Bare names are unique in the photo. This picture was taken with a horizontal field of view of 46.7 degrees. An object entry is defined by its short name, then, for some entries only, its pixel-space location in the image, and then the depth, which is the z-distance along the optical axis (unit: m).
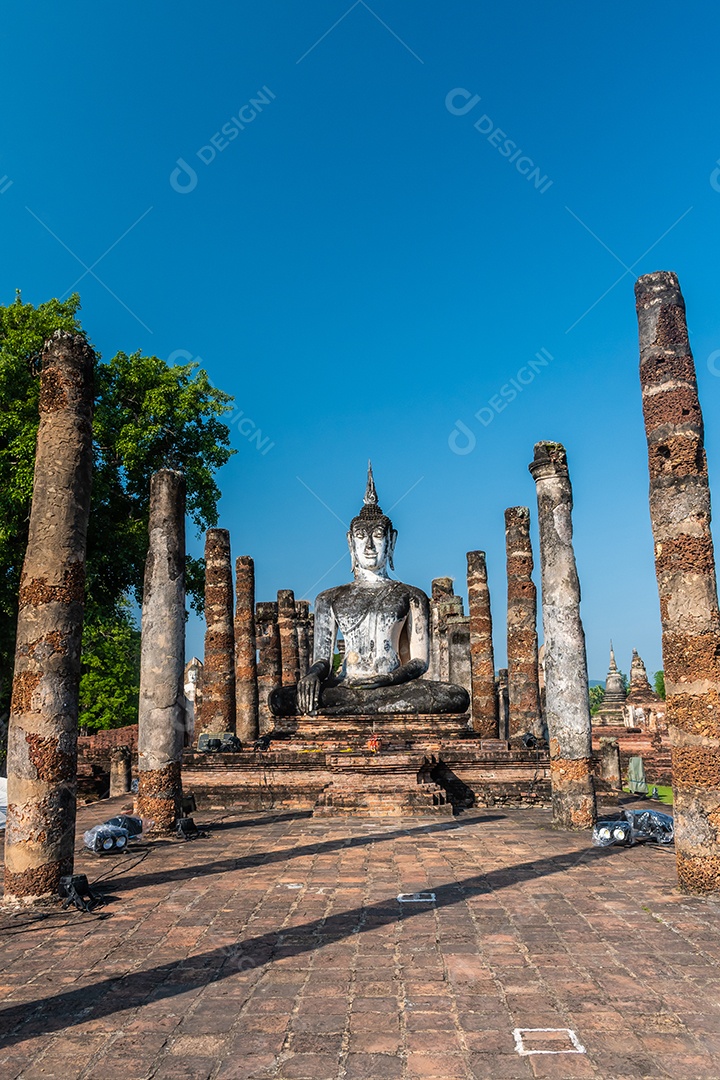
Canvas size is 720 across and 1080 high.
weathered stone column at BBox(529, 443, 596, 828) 10.30
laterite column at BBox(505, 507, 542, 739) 18.77
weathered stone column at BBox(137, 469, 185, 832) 10.06
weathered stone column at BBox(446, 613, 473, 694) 23.73
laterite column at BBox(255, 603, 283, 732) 26.75
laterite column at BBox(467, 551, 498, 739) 21.77
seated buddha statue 16.70
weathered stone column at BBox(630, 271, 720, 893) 6.89
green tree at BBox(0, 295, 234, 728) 17.25
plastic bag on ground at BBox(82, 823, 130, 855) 8.89
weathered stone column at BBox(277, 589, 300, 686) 30.24
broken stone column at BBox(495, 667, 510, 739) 30.70
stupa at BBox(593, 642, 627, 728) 45.28
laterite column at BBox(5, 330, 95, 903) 6.83
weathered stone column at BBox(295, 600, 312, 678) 32.74
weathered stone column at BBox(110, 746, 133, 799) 17.11
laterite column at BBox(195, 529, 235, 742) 18.59
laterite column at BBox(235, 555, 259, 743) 22.98
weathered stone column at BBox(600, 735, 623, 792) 13.85
